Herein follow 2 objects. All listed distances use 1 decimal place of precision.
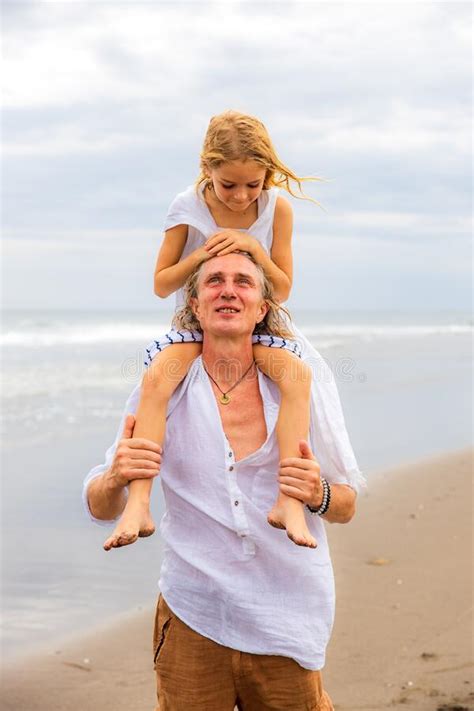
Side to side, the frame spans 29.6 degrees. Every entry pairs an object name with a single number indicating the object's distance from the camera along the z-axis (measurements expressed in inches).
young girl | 107.2
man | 103.5
